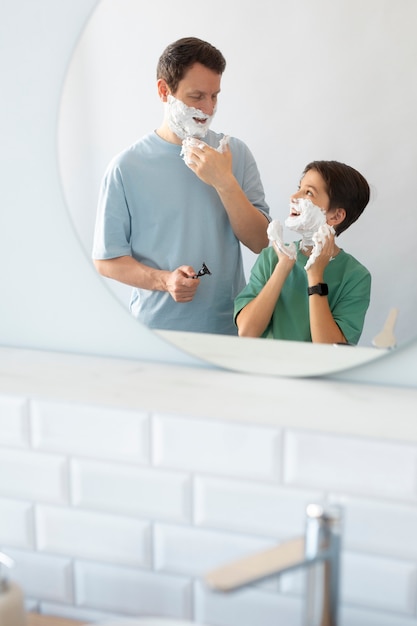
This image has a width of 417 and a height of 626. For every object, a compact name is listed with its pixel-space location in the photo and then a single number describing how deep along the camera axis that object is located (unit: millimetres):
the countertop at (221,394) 783
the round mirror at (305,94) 768
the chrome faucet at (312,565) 595
